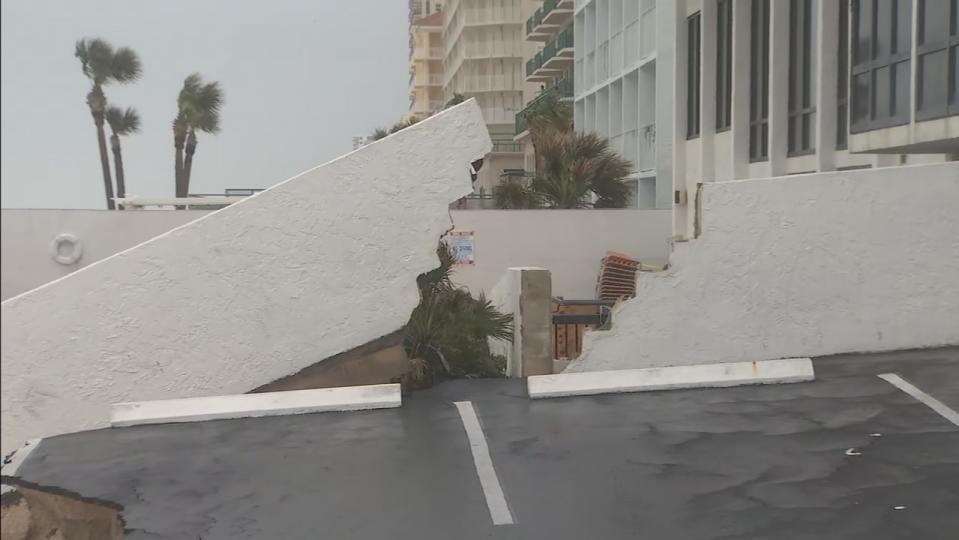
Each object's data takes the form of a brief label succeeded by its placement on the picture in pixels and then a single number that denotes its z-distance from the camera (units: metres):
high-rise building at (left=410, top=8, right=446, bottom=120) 78.56
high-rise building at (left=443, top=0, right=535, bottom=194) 66.25
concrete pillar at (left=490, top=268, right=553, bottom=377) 9.98
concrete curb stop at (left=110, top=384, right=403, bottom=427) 8.00
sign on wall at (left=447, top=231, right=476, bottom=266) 22.34
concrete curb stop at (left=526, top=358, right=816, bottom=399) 8.93
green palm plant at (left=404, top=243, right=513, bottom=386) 9.73
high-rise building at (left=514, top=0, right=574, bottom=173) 44.12
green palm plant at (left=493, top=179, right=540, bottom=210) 26.17
